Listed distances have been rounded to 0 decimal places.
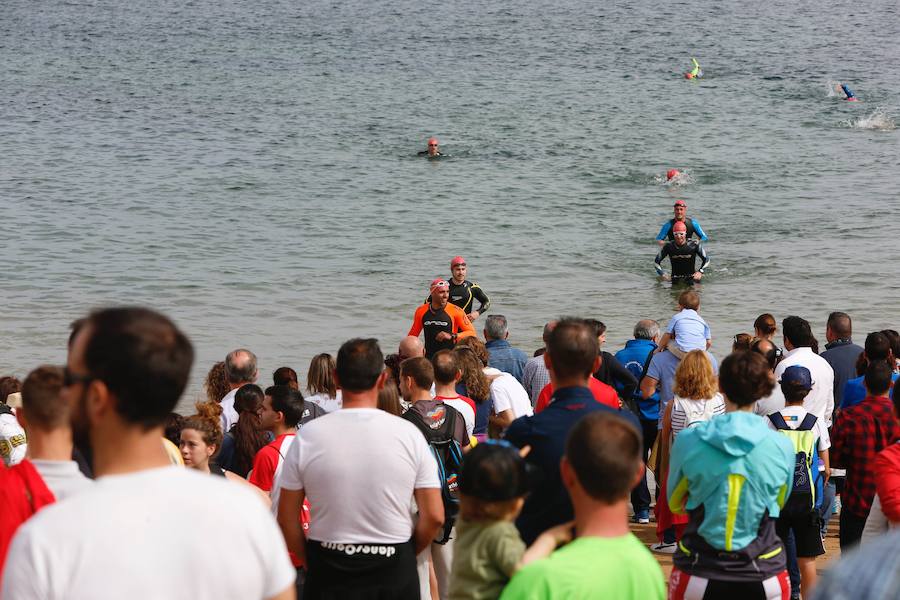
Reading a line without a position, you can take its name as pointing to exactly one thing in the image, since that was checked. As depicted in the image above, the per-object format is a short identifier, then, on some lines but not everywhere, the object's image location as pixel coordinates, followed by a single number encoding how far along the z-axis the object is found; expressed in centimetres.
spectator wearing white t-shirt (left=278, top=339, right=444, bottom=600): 876
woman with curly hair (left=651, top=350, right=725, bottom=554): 1317
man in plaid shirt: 1227
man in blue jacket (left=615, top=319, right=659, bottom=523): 1703
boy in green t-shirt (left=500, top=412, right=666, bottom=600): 613
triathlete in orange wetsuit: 2150
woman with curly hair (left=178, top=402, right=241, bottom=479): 1116
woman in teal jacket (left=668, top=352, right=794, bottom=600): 913
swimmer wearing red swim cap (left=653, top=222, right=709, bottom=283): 3641
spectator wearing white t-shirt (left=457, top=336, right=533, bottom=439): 1424
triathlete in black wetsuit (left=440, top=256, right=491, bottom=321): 2405
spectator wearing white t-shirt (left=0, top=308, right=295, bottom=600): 479
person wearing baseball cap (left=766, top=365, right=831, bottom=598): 1173
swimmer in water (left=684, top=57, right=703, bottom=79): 8369
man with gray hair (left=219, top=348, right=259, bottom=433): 1542
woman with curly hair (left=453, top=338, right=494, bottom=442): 1441
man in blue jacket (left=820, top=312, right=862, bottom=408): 1694
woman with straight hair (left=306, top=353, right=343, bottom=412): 1445
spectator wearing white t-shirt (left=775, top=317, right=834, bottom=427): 1536
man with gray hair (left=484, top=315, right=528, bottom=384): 1781
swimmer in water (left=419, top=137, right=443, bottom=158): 5956
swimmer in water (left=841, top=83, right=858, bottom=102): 7425
